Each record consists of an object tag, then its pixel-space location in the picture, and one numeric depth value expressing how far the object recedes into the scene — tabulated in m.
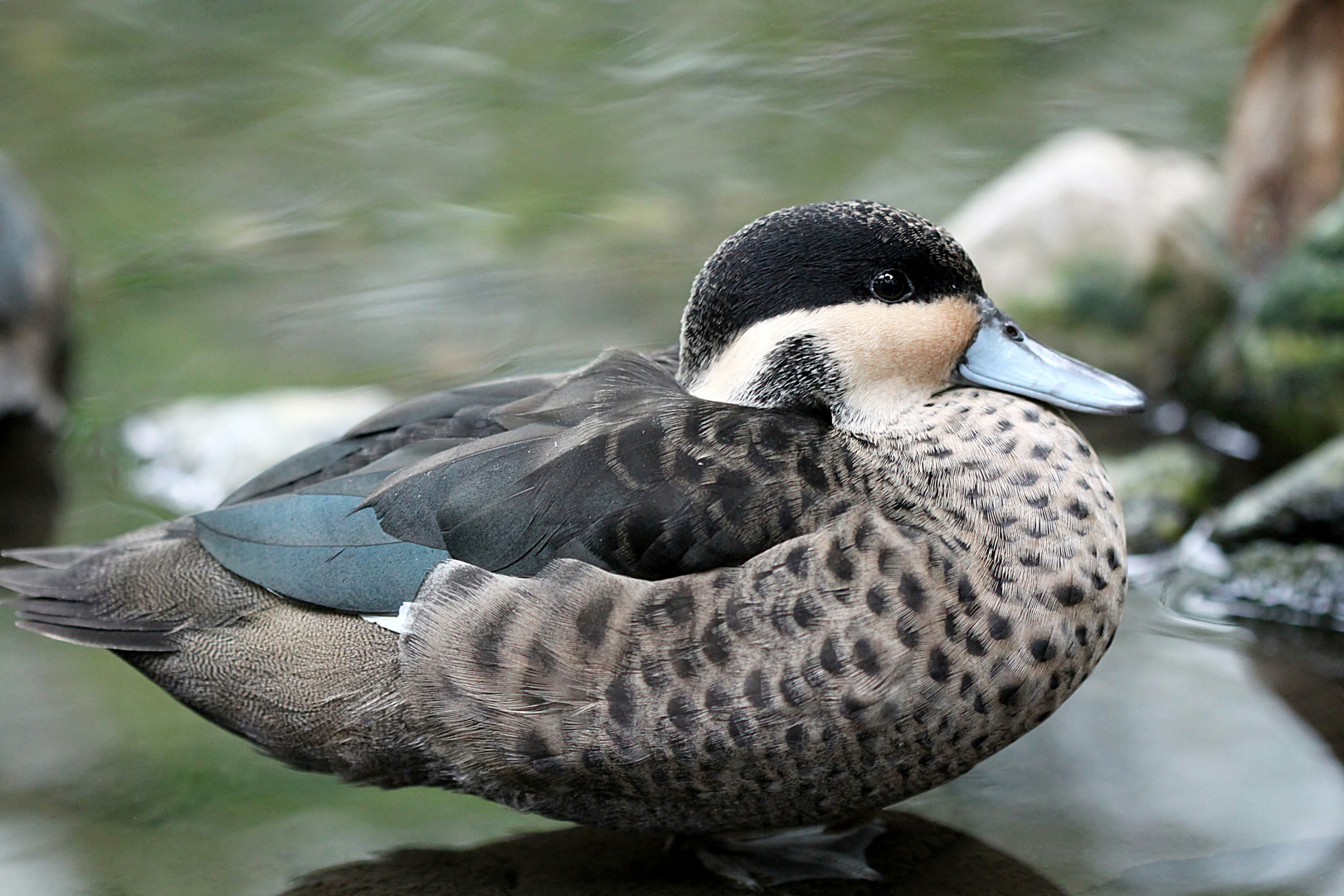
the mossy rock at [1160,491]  8.98
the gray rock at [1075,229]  10.99
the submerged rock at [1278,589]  8.14
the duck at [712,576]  5.62
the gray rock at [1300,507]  8.48
